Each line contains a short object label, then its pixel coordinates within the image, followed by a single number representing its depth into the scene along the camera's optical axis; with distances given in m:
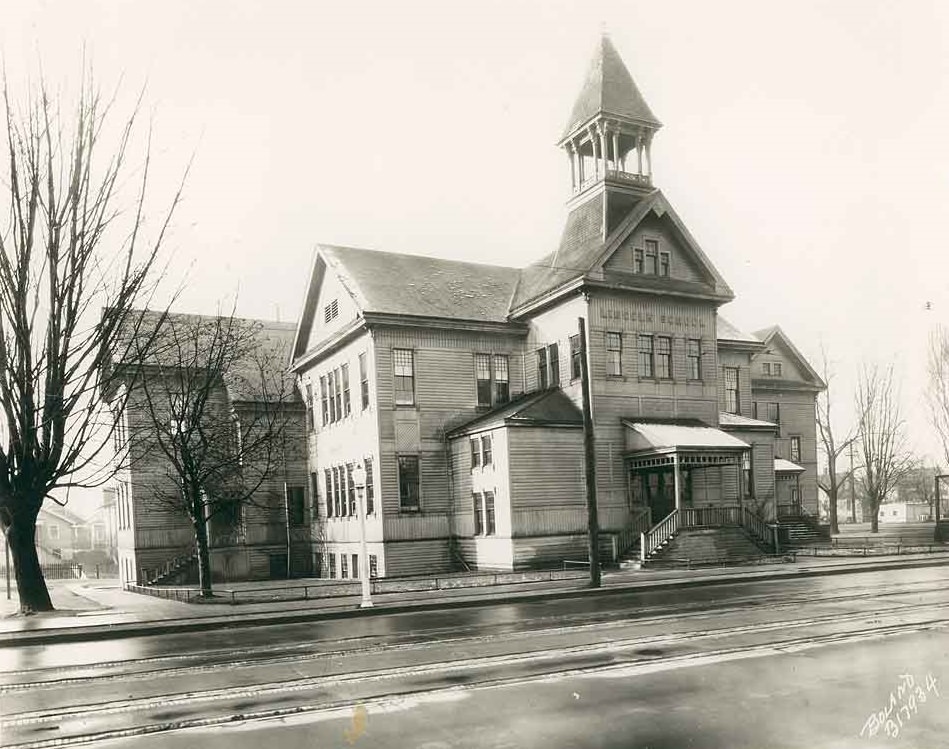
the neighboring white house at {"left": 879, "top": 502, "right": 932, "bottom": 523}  100.88
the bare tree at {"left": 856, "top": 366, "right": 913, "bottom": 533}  59.34
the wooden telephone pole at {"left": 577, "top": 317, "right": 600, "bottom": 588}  22.98
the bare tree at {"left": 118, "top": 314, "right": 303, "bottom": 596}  38.06
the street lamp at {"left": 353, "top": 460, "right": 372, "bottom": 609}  21.22
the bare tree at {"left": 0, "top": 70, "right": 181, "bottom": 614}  18.41
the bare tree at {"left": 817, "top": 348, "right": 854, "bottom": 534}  61.31
